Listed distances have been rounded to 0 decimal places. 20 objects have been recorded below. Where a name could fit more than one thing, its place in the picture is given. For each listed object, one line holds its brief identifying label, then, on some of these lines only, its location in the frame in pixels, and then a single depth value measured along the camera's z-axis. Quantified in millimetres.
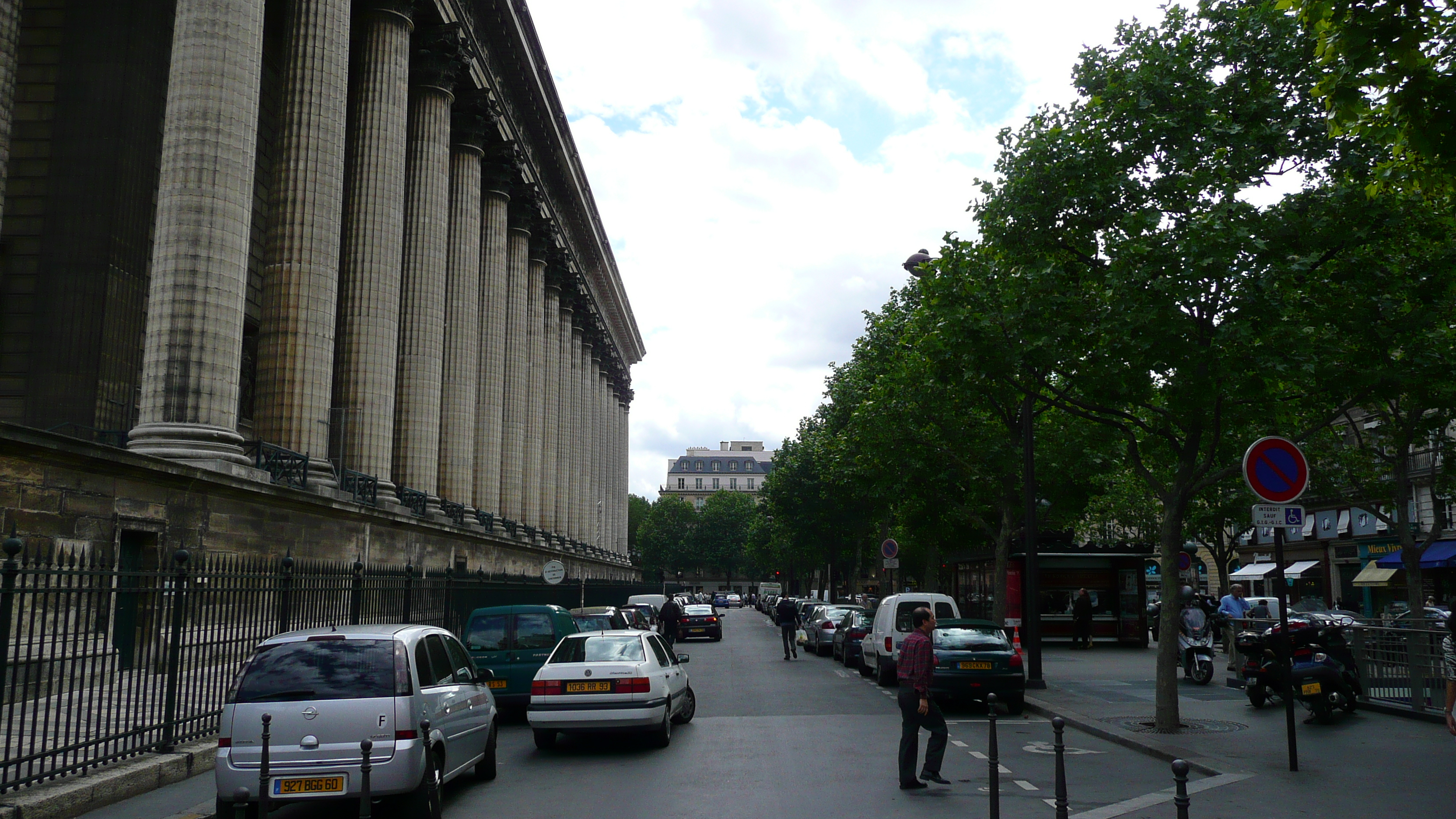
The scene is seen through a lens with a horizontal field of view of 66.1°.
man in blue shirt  23484
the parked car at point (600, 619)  19625
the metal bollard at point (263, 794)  6855
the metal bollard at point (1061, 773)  6703
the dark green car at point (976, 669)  16734
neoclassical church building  17078
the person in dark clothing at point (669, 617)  35000
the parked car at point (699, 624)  43719
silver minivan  8125
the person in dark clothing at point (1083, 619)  32938
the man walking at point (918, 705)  10227
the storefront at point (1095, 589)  33594
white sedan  12758
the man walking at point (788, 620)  31391
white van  21312
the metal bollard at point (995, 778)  7793
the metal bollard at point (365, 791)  6402
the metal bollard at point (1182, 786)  5820
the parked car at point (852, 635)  27234
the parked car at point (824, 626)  32750
